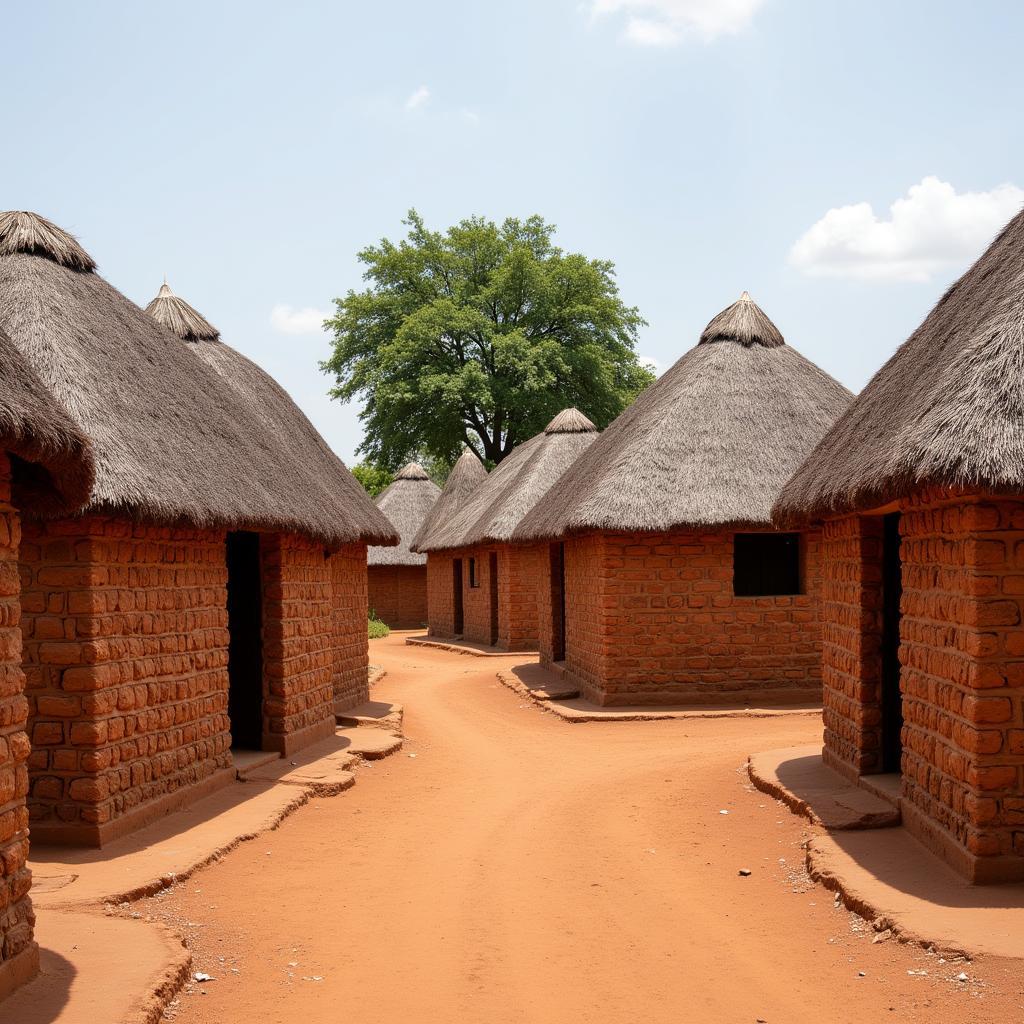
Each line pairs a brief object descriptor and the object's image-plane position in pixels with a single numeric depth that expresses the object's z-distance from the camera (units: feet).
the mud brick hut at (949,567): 18.38
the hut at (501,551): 68.74
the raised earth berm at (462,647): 69.31
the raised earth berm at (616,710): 41.50
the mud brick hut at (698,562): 42.29
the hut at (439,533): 85.71
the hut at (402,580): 102.89
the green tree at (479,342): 112.06
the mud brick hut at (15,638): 14.73
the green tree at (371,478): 151.74
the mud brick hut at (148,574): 22.27
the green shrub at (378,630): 93.09
